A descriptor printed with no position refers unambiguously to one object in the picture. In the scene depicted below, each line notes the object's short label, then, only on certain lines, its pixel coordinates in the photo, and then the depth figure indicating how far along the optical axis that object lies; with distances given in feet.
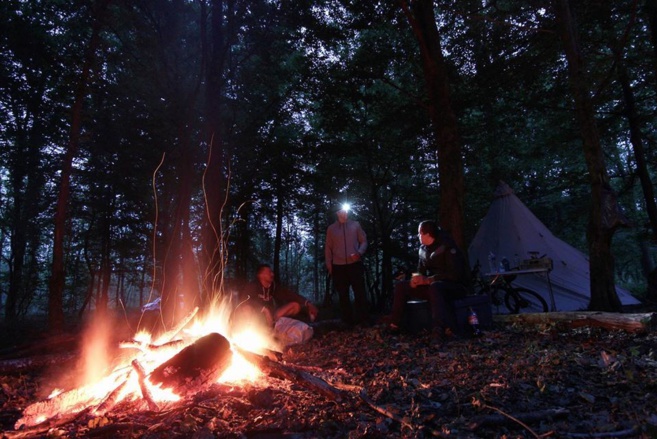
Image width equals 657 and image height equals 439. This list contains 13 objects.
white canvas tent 30.71
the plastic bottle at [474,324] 17.32
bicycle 28.91
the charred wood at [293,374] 9.53
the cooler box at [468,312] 17.94
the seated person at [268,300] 19.98
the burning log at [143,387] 9.60
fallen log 14.82
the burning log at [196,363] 11.06
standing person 22.54
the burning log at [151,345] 12.96
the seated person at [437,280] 17.80
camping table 25.50
